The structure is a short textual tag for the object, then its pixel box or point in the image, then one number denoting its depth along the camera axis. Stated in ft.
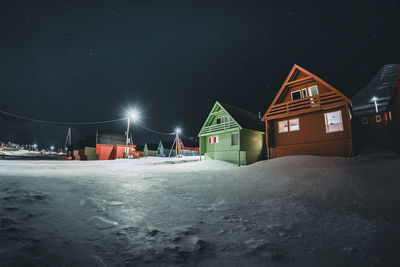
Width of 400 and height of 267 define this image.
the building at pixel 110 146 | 139.13
